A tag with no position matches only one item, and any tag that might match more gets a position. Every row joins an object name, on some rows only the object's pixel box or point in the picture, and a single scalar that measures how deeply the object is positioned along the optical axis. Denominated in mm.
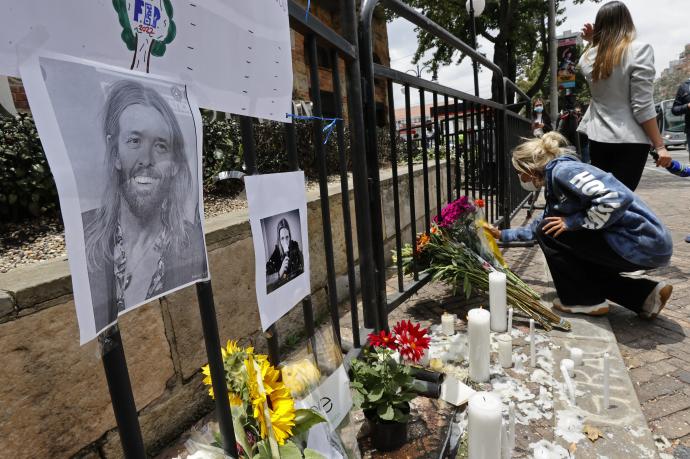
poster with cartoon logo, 539
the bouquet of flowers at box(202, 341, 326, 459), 890
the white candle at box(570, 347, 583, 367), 2061
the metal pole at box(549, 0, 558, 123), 11946
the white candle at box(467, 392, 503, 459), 1291
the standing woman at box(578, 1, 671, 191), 3045
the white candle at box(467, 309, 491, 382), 1939
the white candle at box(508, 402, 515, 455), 1499
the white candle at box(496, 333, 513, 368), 2088
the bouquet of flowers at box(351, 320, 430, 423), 1511
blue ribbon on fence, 1122
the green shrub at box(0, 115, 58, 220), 2178
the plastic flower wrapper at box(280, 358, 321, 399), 1133
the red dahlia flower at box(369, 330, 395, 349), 1583
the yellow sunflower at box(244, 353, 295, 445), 884
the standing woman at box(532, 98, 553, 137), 9902
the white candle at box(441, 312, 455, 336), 2475
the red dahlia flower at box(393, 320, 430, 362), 1630
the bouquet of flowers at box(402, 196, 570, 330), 2646
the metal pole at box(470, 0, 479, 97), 3203
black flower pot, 1552
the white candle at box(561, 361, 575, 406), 1808
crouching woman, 2414
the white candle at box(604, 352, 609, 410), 1750
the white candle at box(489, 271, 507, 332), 2422
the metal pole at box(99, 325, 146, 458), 671
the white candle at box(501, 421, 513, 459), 1426
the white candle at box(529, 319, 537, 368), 2055
